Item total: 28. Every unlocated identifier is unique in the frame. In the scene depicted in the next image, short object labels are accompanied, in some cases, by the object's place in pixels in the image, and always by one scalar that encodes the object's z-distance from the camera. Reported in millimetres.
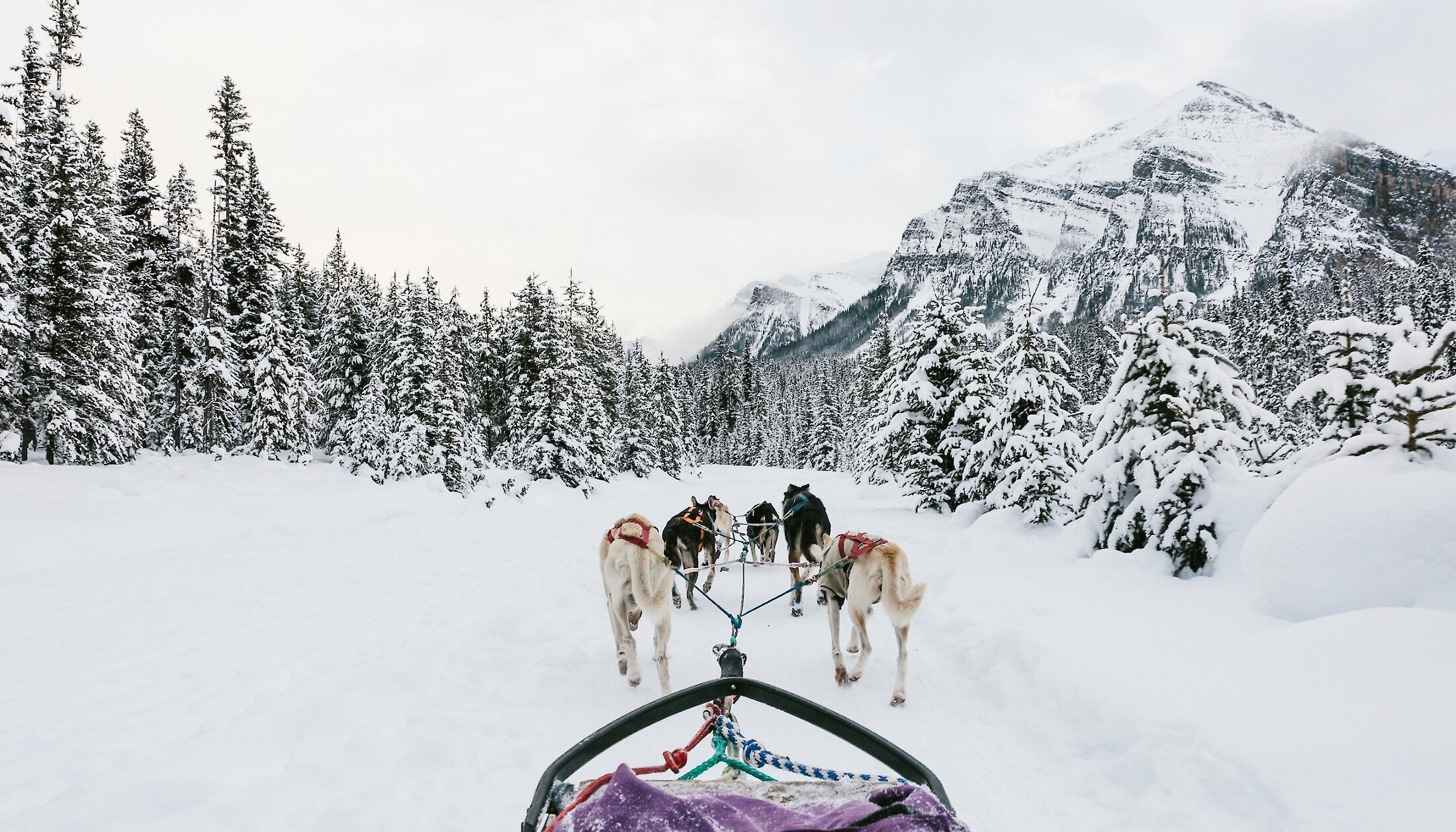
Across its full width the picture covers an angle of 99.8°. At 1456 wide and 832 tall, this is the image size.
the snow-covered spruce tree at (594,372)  31391
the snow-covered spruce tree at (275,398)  24594
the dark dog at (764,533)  11367
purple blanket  1303
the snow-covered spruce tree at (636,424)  41656
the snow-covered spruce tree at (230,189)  23469
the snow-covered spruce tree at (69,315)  18094
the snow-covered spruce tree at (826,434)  61062
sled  1324
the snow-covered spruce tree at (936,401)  16297
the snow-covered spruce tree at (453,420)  26375
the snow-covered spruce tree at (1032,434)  12086
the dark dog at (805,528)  8945
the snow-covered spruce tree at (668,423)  46750
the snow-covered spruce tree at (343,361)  32156
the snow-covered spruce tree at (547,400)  28297
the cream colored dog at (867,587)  5113
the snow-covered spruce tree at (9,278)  15234
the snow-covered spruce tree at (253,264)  24094
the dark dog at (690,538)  8461
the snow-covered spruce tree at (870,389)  25156
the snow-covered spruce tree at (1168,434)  7832
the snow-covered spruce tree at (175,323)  24422
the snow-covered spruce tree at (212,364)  23219
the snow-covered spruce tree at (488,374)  37031
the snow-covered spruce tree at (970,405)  15391
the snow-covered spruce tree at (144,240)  25297
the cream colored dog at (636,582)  5227
